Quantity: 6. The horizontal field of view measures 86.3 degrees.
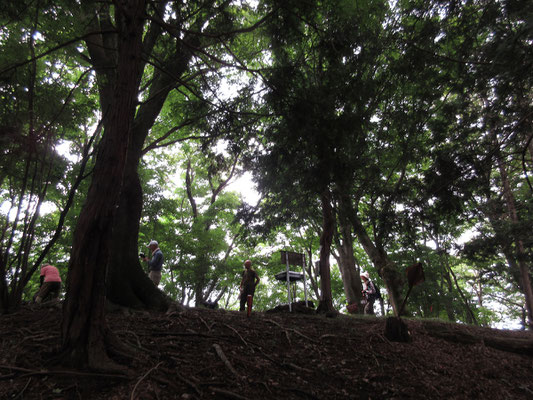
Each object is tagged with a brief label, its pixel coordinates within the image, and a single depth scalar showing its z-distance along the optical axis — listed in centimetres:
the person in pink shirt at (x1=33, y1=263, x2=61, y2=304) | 657
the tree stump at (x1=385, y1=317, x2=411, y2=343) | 518
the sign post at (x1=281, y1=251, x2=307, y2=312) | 770
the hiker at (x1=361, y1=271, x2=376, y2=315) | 1075
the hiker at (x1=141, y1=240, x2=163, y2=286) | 792
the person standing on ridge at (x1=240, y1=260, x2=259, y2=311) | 930
